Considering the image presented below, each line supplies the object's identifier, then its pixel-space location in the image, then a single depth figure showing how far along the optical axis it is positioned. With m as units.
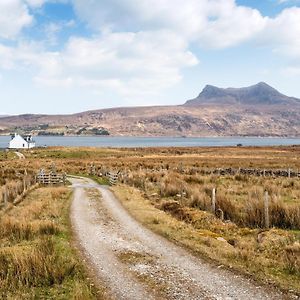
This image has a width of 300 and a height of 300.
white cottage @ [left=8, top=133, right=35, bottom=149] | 136.12
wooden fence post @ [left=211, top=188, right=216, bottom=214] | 22.14
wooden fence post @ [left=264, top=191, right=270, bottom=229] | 18.41
